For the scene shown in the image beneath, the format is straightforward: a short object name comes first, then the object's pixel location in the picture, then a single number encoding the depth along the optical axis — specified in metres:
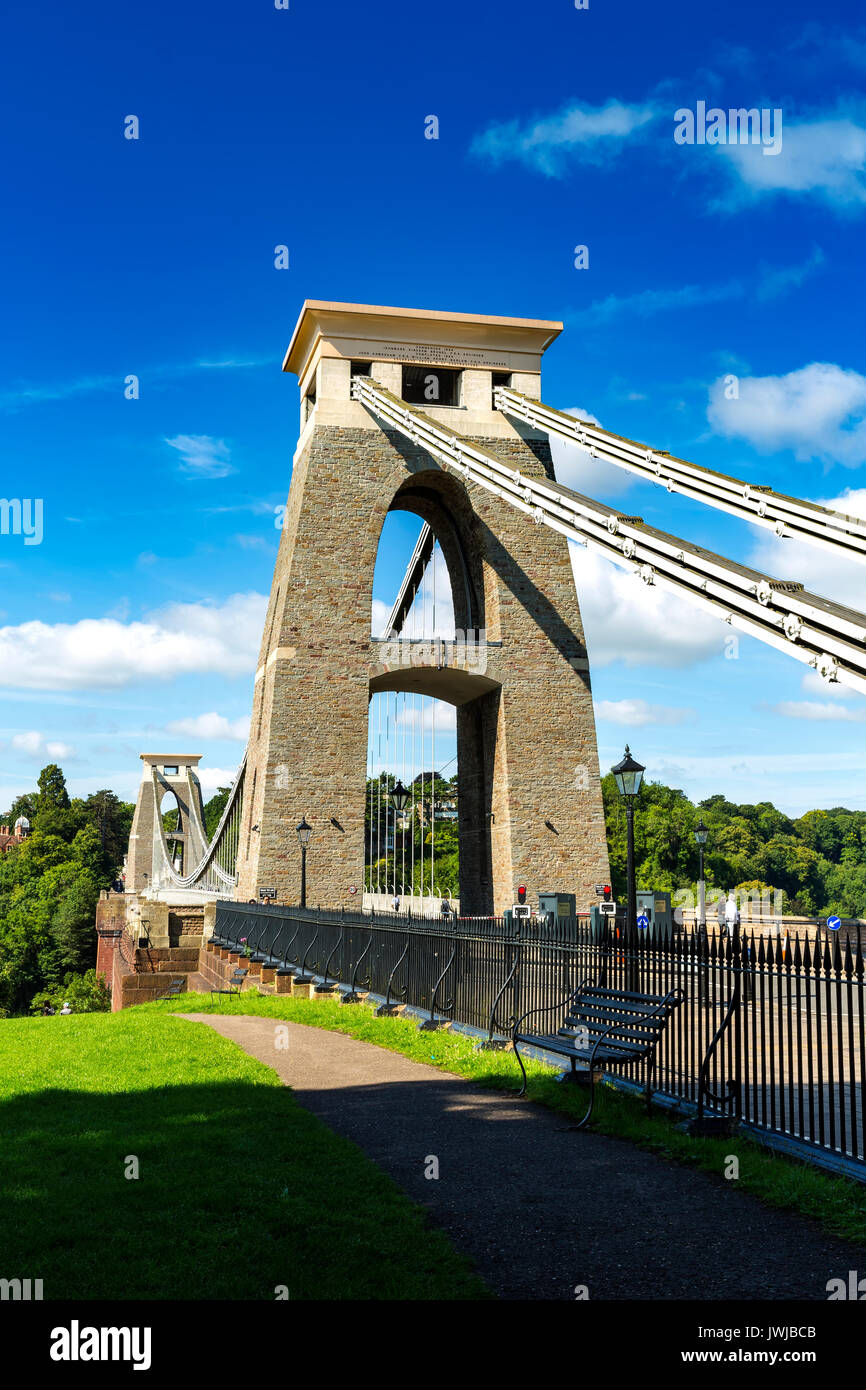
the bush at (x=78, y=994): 49.56
